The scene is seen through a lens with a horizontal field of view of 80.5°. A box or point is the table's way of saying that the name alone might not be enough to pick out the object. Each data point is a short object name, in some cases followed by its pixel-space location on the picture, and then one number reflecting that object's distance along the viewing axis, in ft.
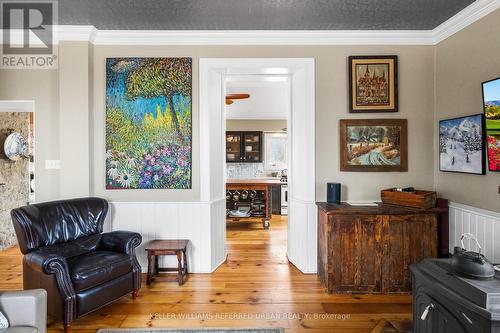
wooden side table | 10.50
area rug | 7.88
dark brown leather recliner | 7.80
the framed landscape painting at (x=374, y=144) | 11.47
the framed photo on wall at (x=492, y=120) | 8.31
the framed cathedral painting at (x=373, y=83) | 11.45
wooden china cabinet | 24.45
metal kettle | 5.66
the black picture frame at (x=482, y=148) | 9.02
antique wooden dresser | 9.77
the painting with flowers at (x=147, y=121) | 11.64
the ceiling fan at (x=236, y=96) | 15.69
